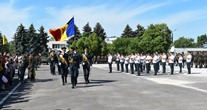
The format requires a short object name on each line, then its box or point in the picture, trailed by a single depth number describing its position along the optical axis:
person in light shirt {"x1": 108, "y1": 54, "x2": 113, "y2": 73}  19.20
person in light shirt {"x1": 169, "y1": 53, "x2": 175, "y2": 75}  16.83
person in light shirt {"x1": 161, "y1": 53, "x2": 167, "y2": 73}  17.66
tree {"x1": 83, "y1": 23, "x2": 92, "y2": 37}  71.06
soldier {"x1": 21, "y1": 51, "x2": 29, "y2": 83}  13.08
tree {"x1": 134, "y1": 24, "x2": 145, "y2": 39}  78.69
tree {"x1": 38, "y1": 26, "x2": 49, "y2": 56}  59.81
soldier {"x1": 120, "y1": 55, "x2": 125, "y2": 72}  20.16
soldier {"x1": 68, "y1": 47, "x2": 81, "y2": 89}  10.47
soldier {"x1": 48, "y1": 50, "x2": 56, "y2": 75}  17.30
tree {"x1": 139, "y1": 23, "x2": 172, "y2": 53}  66.50
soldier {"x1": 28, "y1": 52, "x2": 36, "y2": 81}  13.34
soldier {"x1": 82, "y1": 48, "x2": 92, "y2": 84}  11.46
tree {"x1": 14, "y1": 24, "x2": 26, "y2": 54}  58.36
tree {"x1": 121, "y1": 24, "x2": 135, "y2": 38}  77.82
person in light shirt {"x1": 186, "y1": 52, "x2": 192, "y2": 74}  16.85
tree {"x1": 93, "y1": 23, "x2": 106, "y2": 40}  71.89
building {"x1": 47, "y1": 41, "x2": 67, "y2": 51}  93.39
